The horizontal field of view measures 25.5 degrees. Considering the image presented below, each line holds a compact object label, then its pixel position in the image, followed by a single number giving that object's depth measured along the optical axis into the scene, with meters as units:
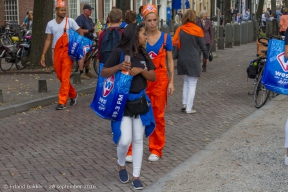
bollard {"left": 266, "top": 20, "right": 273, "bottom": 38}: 34.53
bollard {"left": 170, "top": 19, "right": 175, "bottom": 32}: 43.22
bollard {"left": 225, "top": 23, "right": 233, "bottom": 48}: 28.47
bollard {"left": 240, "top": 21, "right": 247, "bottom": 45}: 31.55
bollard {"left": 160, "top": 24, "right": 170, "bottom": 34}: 27.07
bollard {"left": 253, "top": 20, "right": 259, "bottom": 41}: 34.28
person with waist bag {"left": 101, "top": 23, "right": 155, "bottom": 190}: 6.08
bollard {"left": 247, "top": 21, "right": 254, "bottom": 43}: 32.84
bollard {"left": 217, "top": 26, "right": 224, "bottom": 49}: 27.17
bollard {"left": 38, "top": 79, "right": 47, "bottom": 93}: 12.86
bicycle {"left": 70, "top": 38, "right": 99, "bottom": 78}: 15.65
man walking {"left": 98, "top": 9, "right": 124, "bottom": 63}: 7.64
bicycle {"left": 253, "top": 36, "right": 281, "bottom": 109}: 11.48
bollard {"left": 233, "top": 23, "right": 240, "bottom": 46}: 30.17
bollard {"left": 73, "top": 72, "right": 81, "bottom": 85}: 14.27
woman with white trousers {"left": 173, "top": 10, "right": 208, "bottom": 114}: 10.64
